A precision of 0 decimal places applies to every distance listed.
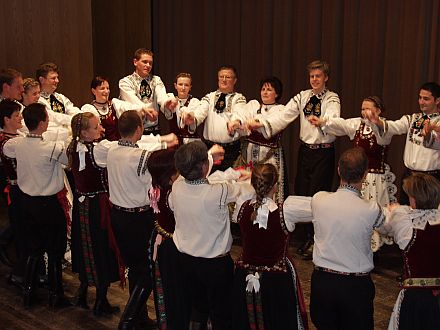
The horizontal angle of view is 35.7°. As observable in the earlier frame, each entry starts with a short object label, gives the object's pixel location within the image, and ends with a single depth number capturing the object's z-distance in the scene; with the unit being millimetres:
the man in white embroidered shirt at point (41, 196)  4156
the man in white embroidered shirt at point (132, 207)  3707
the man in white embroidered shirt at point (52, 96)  5480
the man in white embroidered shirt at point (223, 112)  5543
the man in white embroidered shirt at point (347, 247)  3006
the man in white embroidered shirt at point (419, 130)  4711
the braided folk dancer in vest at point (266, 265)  3080
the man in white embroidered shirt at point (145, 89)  5719
